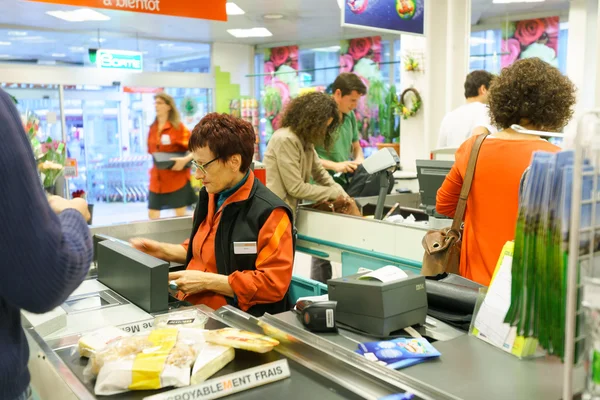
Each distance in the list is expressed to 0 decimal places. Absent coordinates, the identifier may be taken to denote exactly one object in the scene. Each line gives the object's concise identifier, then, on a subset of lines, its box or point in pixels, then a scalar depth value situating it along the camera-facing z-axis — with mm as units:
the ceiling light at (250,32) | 10725
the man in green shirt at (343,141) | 4484
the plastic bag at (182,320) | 1704
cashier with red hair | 2260
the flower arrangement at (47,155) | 2543
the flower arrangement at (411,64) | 6516
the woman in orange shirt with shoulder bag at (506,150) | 2172
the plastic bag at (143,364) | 1300
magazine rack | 907
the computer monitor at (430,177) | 3442
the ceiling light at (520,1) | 8047
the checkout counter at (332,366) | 1312
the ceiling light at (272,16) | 9266
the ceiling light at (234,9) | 8406
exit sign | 9453
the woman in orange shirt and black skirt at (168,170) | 6781
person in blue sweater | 1022
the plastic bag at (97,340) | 1492
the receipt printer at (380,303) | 1607
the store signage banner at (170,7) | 4457
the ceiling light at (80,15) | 8461
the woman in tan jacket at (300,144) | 3807
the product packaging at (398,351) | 1441
